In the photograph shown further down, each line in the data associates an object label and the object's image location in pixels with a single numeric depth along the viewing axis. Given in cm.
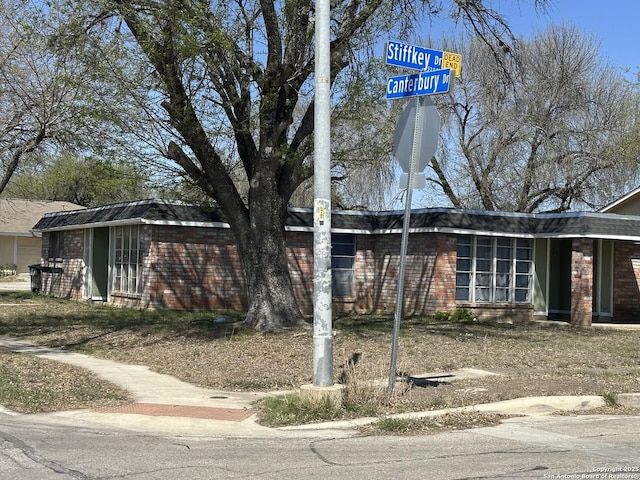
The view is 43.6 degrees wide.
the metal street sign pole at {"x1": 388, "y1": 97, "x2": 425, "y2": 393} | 960
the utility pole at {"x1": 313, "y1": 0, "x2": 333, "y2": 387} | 932
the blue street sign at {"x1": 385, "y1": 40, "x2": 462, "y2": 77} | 963
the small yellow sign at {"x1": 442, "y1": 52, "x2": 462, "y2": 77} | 1005
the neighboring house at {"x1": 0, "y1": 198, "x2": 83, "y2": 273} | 4553
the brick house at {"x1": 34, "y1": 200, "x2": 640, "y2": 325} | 2269
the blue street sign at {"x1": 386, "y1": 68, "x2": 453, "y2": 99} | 953
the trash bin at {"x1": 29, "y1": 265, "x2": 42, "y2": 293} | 3041
